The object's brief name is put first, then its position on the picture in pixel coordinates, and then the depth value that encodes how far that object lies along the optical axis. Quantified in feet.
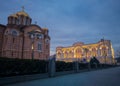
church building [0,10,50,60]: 111.45
